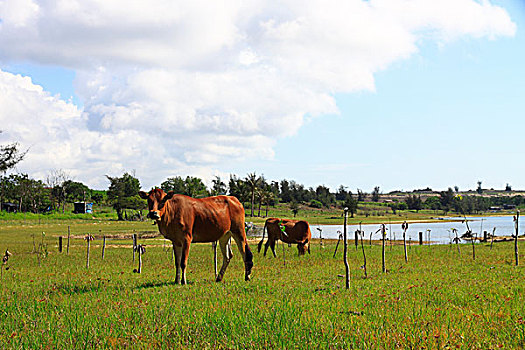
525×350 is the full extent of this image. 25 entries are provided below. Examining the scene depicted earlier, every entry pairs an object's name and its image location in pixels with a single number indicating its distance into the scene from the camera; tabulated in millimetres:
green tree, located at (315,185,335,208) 169862
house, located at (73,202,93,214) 121438
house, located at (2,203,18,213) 123375
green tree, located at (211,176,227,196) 147375
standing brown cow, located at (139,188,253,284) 14203
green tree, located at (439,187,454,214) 187625
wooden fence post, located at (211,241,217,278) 16495
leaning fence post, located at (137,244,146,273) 17000
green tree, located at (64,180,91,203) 131250
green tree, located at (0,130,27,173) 66125
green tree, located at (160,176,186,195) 118131
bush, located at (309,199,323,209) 162700
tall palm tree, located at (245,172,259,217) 114562
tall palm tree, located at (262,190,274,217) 119000
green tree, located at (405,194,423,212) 176950
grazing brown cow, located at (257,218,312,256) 28062
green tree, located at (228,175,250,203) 120244
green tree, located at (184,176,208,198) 120000
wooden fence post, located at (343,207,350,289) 12392
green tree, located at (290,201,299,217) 127438
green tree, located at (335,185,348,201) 188100
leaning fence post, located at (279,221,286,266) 22172
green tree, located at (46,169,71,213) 128862
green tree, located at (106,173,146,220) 94062
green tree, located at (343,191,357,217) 126300
